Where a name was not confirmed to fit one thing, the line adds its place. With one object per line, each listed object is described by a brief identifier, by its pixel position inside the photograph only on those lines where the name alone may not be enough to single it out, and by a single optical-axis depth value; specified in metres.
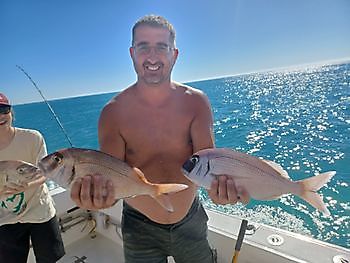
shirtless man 1.55
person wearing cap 1.85
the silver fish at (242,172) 1.17
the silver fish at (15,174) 1.55
